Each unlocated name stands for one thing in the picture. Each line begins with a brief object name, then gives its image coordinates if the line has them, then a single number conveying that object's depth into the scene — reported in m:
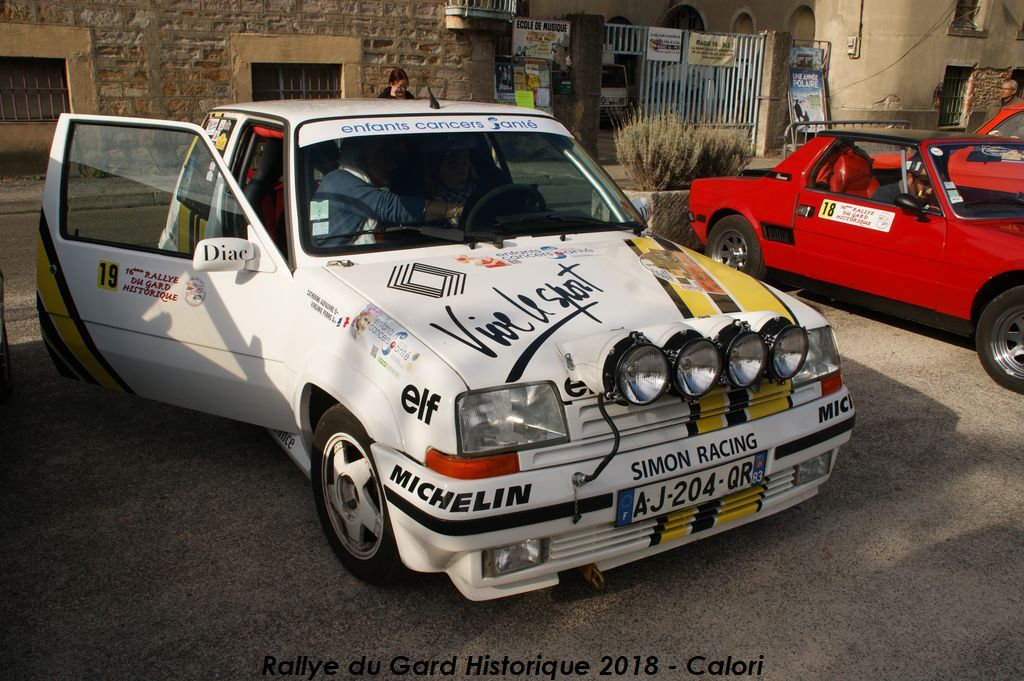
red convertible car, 5.88
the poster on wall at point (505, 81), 16.64
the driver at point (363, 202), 3.91
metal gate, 17.91
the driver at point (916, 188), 6.35
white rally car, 2.99
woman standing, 9.95
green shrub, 9.81
